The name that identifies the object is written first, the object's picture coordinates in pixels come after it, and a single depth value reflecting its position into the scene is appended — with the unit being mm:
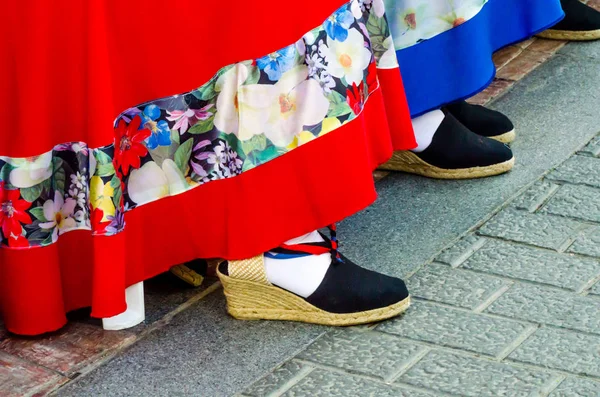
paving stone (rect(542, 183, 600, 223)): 2537
